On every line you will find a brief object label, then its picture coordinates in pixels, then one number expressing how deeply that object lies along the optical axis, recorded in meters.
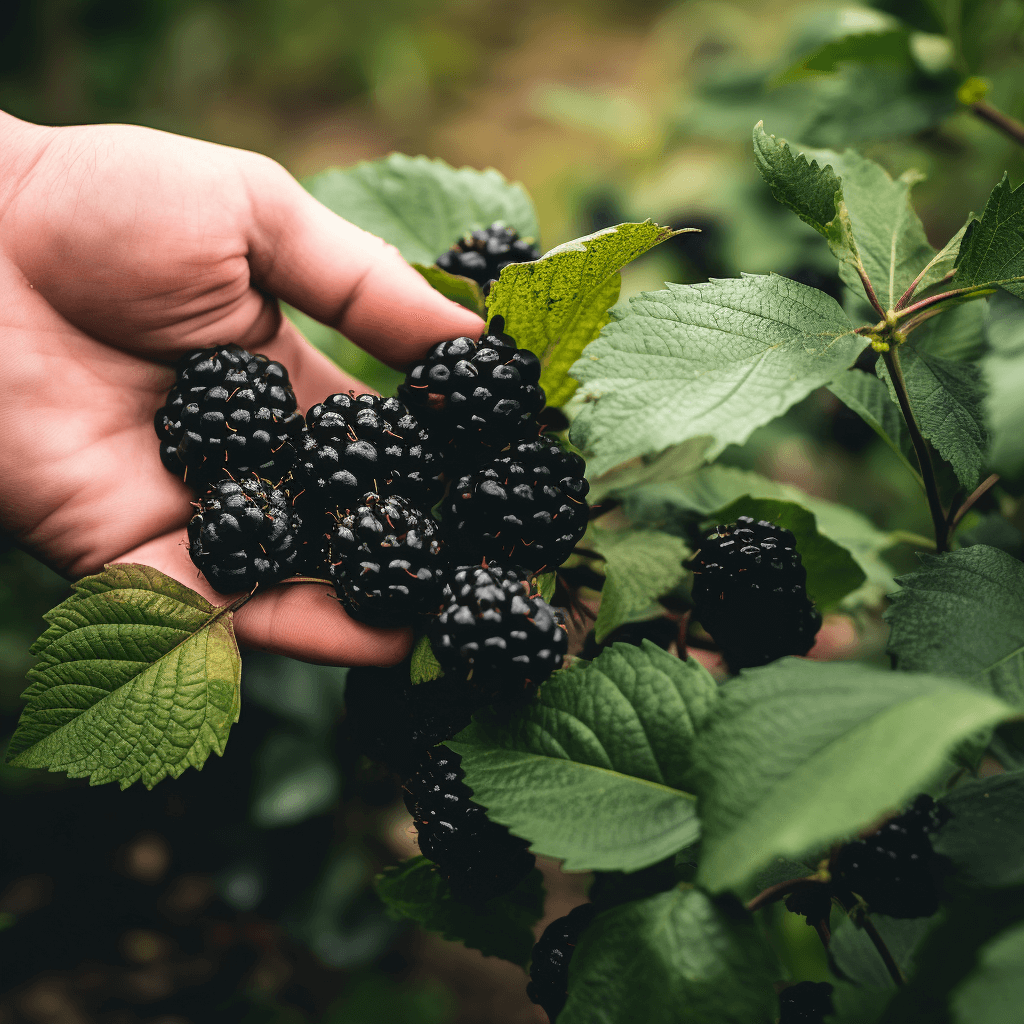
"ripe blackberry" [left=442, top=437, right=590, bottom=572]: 0.34
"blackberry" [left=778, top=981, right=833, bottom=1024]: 0.33
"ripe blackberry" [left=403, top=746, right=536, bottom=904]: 0.34
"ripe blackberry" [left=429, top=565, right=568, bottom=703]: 0.33
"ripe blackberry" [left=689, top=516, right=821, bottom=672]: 0.35
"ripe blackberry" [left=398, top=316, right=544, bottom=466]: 0.35
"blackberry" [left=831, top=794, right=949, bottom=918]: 0.33
